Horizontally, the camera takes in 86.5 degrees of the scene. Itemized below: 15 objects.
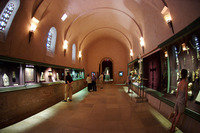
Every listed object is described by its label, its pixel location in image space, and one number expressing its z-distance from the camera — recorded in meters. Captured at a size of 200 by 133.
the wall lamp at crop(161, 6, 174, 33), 3.69
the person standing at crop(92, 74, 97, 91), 10.25
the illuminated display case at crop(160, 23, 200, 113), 2.72
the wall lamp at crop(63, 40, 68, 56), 8.09
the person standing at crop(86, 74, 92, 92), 10.08
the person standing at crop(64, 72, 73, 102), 6.53
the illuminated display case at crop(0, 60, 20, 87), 3.52
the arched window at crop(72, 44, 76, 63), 10.89
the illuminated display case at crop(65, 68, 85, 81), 9.39
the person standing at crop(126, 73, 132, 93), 9.09
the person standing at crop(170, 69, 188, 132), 2.67
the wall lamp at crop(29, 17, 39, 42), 4.62
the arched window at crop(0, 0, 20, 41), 3.66
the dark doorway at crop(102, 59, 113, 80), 19.41
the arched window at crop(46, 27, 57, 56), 6.71
